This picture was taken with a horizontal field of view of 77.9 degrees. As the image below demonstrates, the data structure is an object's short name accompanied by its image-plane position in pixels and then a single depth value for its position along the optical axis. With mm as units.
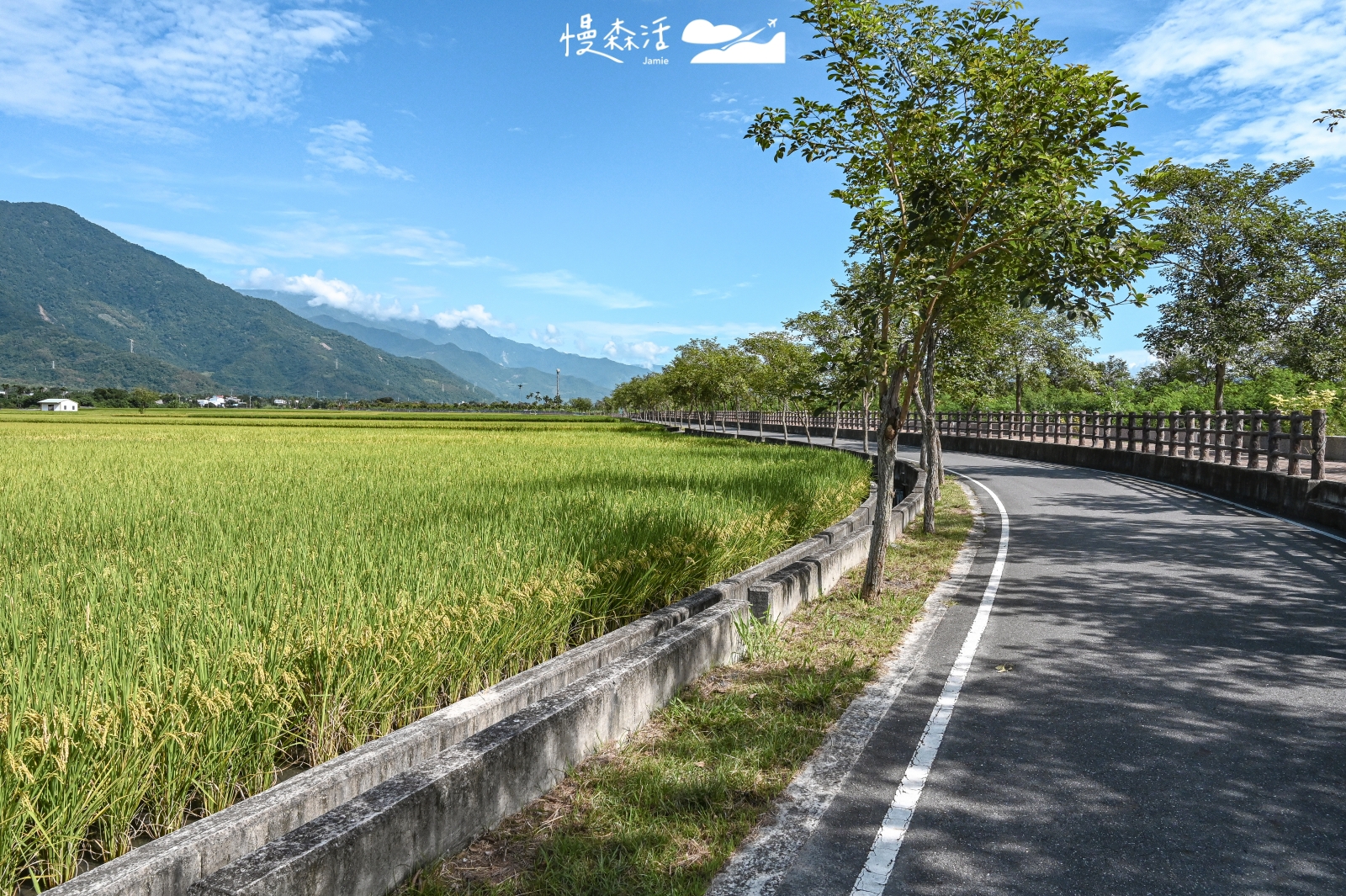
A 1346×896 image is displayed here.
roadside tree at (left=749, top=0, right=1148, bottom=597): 7246
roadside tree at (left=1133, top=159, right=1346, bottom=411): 26531
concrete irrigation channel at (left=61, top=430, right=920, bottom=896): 2469
